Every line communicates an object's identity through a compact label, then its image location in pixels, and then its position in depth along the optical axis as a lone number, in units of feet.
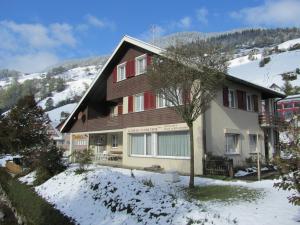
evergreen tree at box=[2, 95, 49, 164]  61.32
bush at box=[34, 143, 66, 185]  43.67
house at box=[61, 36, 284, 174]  49.71
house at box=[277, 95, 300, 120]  115.59
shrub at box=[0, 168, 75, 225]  26.43
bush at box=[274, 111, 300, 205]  17.03
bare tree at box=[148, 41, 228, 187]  34.33
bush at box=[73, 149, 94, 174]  39.81
